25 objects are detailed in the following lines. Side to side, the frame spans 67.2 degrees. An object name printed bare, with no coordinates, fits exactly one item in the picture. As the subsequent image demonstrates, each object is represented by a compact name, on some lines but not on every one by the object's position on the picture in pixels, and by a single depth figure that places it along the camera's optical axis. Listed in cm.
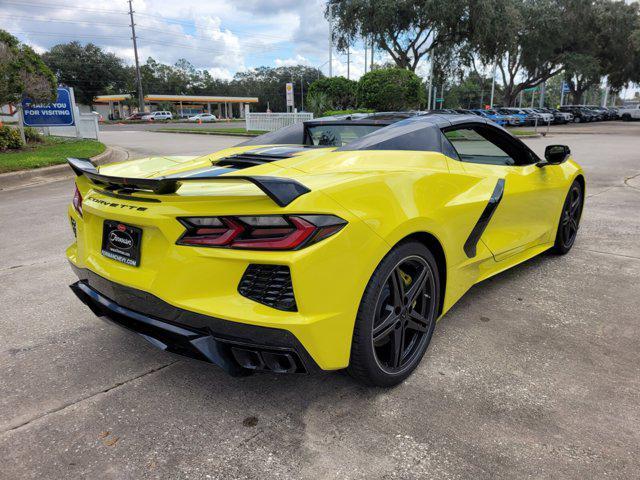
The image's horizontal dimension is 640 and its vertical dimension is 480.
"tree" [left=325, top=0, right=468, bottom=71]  2747
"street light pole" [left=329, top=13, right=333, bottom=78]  3088
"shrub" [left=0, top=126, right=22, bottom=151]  1309
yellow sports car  196
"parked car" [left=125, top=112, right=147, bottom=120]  5748
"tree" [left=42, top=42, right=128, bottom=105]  6656
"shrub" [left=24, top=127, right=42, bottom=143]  1545
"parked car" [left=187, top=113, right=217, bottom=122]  5796
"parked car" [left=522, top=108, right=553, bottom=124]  3538
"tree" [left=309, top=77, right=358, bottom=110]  2542
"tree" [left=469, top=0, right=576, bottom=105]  2815
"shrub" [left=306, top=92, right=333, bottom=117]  2559
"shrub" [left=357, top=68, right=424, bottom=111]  2300
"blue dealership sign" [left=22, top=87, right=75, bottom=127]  1552
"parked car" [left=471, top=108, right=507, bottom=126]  3276
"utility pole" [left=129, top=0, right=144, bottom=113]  5908
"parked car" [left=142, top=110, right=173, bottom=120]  5703
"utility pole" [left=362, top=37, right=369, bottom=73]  2998
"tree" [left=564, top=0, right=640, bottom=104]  3700
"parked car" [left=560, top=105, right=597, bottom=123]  4266
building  7356
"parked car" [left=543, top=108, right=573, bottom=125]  3925
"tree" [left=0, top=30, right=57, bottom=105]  1167
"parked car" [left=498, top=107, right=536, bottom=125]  3491
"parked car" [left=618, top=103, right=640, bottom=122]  4528
